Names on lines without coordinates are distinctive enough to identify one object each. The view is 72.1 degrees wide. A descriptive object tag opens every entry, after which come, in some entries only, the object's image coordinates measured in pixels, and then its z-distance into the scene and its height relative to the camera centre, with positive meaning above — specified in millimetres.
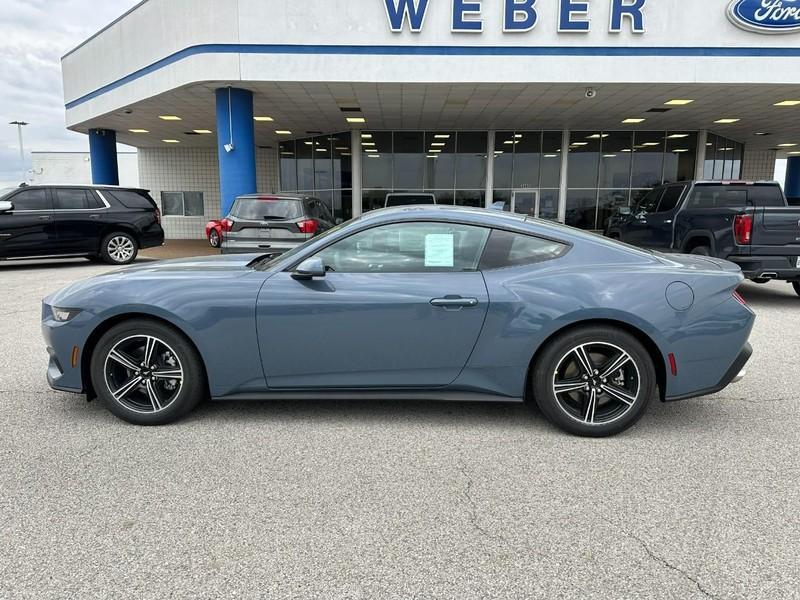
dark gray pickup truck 7742 -228
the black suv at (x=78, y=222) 11898 -351
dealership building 13500 +3168
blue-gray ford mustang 3449 -742
